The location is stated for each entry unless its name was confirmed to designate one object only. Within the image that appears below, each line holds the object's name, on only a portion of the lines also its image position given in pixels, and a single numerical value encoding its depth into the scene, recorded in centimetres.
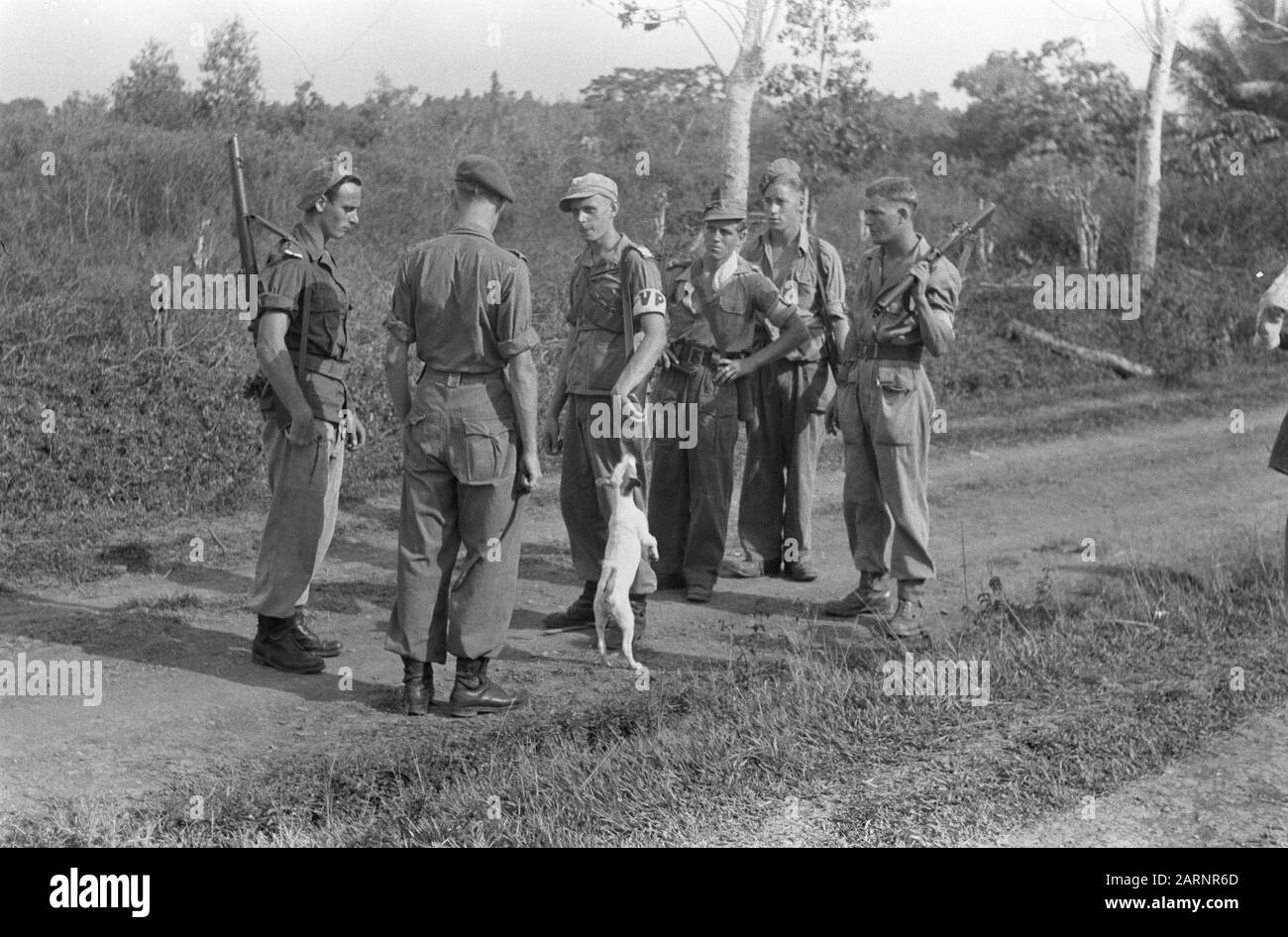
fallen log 1566
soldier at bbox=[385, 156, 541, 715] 578
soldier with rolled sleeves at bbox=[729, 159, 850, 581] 834
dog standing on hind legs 645
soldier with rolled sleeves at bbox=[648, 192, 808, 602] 793
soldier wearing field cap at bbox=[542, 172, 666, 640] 677
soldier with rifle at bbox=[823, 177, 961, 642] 715
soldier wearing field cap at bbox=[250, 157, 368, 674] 638
